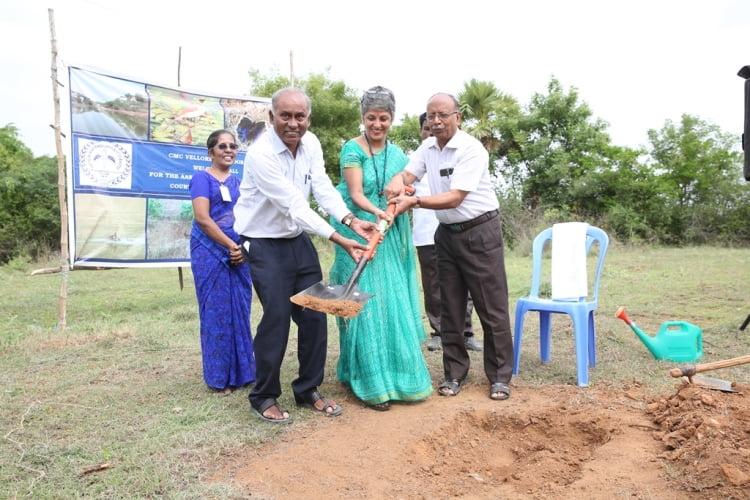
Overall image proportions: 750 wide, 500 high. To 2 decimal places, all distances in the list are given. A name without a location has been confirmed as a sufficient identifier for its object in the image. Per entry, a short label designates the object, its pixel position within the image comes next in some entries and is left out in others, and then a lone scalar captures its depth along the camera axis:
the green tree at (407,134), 19.50
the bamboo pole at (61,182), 5.74
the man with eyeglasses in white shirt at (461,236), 3.63
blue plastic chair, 3.97
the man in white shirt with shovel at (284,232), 3.26
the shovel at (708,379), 3.22
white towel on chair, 4.16
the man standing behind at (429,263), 5.25
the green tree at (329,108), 17.23
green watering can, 4.45
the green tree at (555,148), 17.30
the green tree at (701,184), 16.78
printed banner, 6.11
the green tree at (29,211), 17.67
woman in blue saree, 4.07
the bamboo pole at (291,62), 7.55
